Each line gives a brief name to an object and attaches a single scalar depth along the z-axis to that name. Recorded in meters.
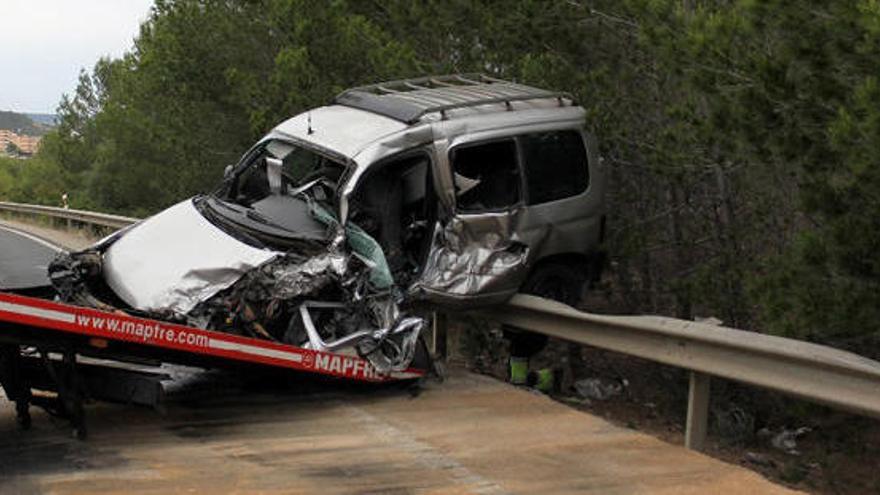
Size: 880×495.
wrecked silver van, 6.86
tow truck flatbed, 5.57
